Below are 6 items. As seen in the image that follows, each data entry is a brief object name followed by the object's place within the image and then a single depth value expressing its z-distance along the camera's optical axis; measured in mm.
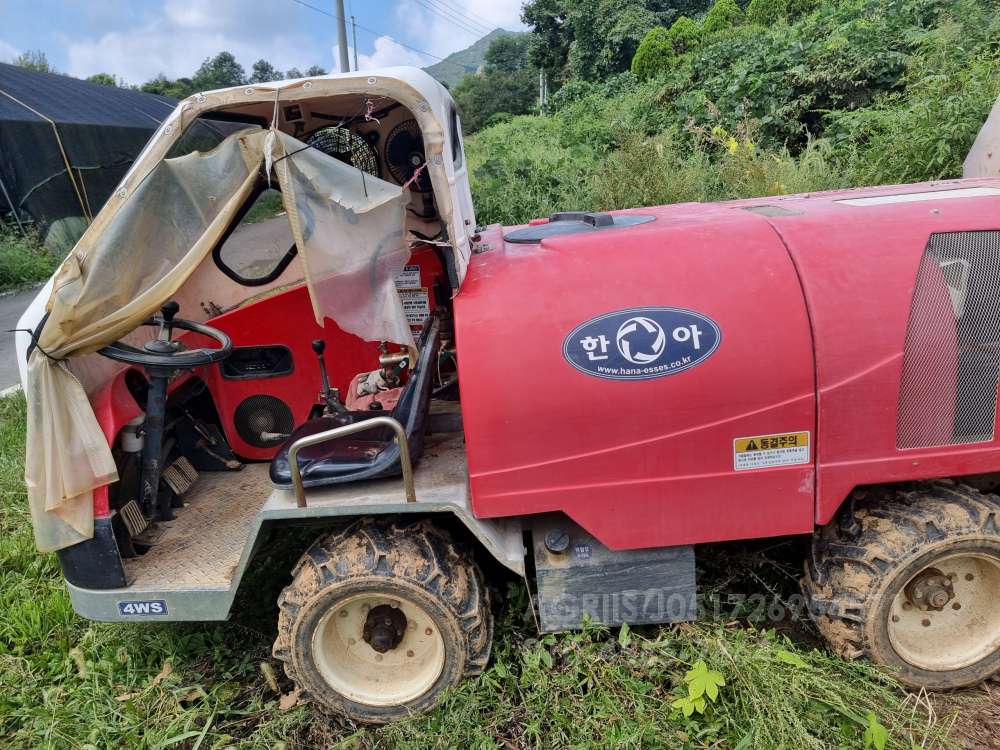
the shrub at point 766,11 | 17984
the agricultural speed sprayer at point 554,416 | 2322
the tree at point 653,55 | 18703
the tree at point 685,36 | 19125
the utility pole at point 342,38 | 13422
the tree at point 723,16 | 20203
